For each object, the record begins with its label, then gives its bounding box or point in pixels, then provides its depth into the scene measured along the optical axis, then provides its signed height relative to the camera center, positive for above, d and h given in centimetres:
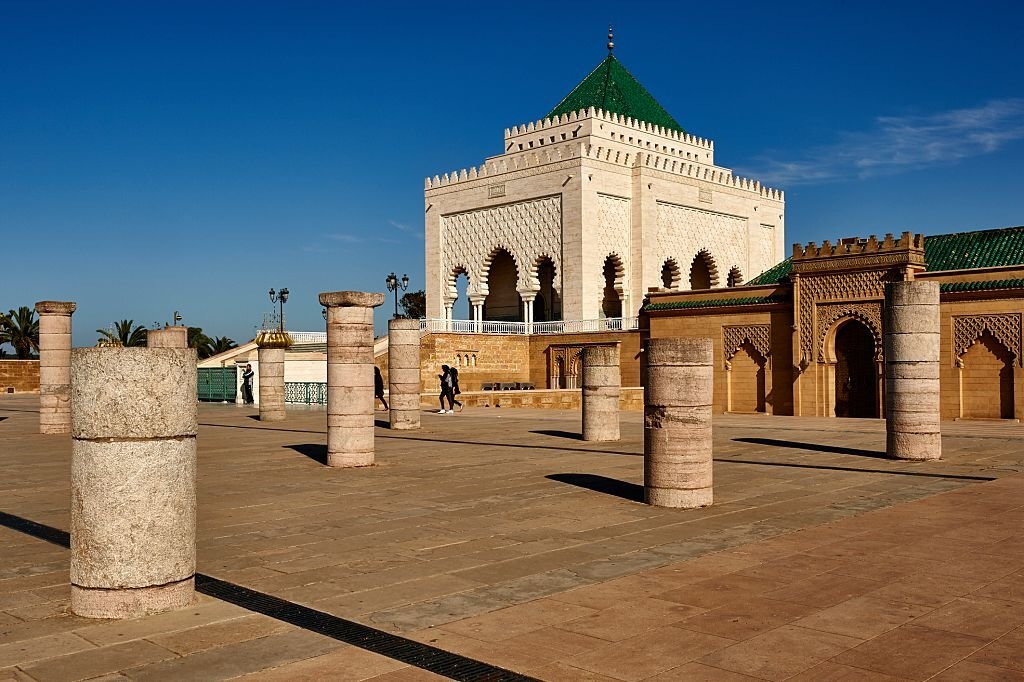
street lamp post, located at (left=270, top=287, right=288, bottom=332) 4097 +315
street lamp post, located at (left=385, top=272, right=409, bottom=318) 4618 +422
